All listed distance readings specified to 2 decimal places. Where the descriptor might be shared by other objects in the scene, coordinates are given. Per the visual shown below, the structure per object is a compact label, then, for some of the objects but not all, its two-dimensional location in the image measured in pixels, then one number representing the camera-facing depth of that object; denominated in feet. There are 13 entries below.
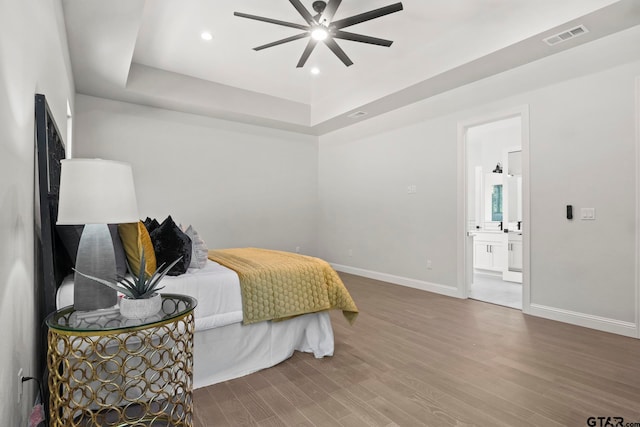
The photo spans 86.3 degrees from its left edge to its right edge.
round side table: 4.29
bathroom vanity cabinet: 19.59
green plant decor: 4.90
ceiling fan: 9.06
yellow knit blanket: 7.71
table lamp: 4.66
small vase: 4.86
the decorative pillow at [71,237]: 5.84
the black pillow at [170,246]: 7.21
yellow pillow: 6.77
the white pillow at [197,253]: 8.13
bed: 5.51
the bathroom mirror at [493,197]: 21.61
